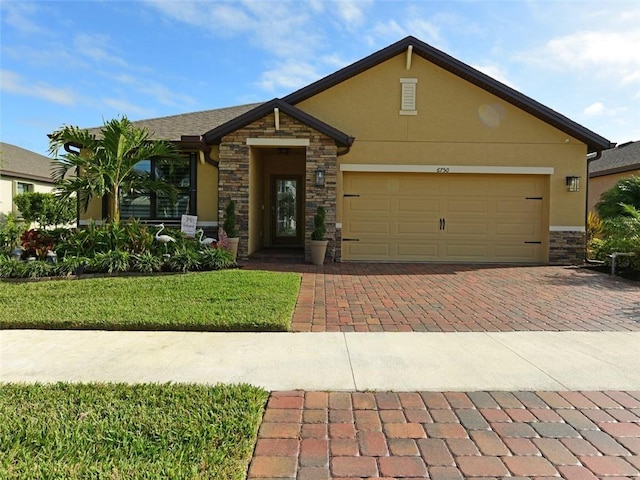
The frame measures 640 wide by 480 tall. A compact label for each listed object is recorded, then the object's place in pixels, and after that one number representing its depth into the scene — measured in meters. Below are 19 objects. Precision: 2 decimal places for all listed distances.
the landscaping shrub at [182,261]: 8.77
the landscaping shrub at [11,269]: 8.02
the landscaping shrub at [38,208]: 17.28
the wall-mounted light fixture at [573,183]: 11.78
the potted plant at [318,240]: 10.80
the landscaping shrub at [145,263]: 8.53
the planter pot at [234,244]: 10.84
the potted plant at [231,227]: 10.86
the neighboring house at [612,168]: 17.23
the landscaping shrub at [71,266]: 8.19
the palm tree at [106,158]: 9.97
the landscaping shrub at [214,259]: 9.16
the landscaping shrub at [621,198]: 11.88
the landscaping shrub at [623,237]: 9.58
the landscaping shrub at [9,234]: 10.40
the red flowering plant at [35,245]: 9.01
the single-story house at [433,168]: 11.77
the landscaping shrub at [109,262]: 8.40
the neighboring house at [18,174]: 18.28
